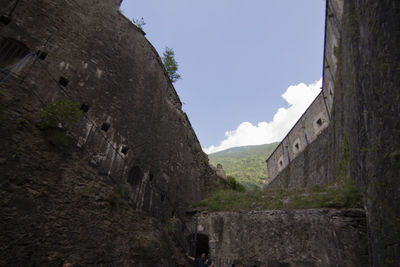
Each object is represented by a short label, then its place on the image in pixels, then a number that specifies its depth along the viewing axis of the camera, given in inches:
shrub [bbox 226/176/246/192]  631.5
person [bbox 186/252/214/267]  266.4
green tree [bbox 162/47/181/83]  747.4
